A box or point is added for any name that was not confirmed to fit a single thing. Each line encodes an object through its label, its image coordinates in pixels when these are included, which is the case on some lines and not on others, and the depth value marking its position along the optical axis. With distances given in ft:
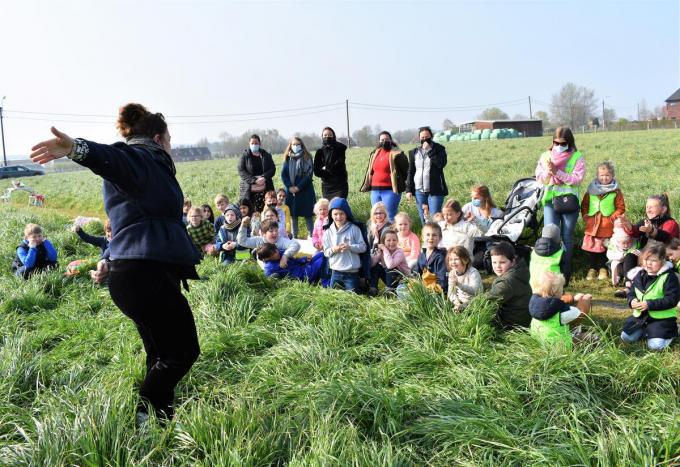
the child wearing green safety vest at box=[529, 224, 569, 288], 18.37
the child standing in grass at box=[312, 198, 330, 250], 26.76
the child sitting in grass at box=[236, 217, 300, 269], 24.09
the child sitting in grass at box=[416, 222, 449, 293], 19.69
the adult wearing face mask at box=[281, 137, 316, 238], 31.71
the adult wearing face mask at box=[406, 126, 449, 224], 27.89
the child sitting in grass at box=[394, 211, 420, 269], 22.73
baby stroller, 22.79
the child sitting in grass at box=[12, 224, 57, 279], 25.81
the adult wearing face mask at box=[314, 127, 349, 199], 30.30
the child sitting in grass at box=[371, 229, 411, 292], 21.67
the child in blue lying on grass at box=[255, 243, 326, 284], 23.07
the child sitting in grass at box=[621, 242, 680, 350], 15.76
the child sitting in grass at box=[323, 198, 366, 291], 21.63
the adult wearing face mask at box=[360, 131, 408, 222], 29.27
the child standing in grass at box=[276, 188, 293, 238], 30.58
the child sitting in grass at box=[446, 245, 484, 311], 17.39
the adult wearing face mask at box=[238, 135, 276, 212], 32.38
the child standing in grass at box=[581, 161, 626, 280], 22.91
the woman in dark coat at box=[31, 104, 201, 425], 9.67
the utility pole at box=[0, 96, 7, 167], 193.95
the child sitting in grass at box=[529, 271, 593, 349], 14.44
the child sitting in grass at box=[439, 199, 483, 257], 22.47
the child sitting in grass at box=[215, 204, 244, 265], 27.49
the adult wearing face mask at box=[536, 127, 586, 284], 22.48
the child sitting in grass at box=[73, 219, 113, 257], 27.84
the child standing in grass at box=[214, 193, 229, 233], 30.48
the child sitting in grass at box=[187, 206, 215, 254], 29.78
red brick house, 288.92
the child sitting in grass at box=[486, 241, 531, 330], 16.07
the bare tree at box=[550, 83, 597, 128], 343.05
